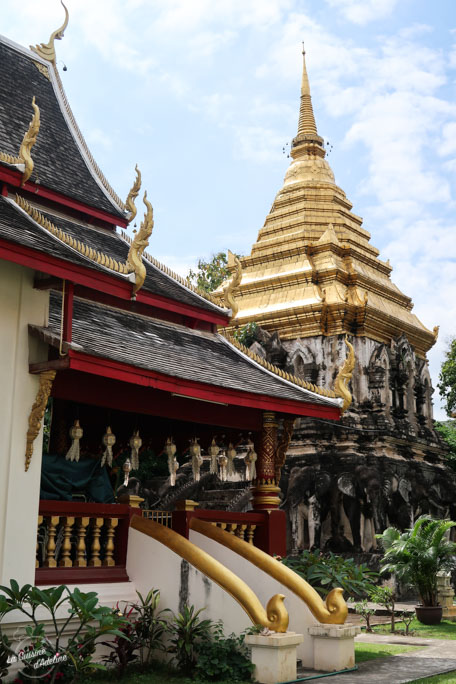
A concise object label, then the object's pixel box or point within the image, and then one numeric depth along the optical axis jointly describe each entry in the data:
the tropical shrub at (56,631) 6.41
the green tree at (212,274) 31.59
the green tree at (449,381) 30.59
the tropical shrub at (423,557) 13.16
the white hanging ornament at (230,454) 10.23
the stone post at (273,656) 7.25
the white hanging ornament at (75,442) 8.23
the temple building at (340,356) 18.52
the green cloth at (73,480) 8.10
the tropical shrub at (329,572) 9.86
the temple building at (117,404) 7.12
